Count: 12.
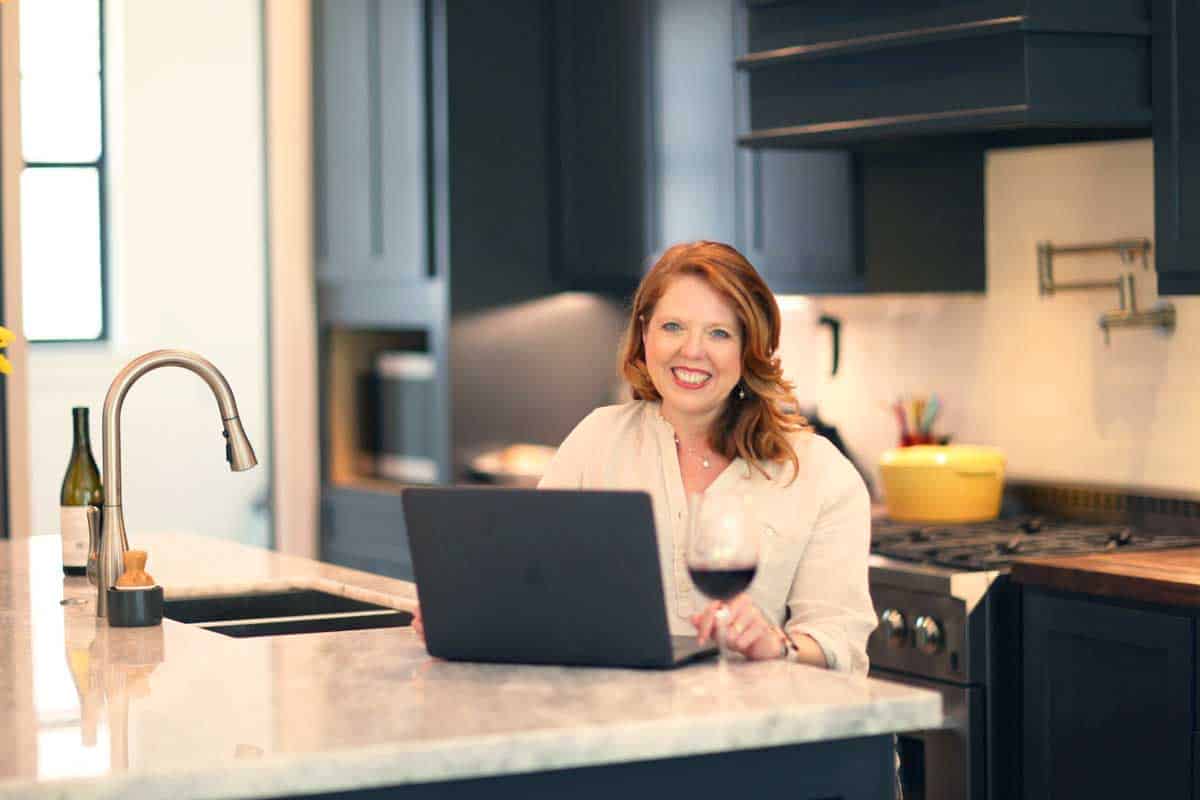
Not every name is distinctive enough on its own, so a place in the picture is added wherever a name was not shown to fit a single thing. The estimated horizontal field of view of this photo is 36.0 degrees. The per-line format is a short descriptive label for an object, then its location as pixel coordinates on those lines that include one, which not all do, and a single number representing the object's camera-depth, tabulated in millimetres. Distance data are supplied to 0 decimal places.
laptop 2109
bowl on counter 5168
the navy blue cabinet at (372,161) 5348
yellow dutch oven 4305
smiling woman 2670
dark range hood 3697
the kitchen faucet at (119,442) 2715
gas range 3678
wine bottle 3375
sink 3057
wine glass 2150
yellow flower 2406
